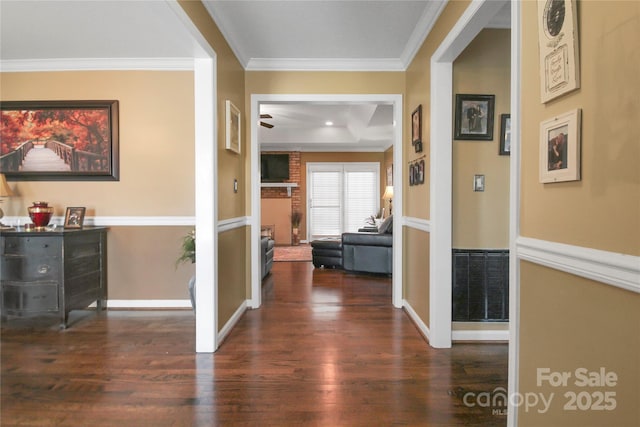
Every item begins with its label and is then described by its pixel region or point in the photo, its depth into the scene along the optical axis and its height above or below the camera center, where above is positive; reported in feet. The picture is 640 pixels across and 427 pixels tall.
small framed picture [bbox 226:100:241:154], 9.01 +2.36
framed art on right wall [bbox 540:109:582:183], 3.48 +0.68
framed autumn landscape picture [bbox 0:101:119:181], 10.96 +2.41
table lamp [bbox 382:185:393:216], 25.23 +1.08
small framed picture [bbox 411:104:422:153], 9.51 +2.39
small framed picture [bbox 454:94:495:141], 8.38 +2.35
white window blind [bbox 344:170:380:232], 29.01 +1.05
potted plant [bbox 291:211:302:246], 28.43 -1.39
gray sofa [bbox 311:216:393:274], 15.97 -2.19
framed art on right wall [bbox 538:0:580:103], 3.47 +1.80
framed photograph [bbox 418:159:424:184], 9.33 +1.04
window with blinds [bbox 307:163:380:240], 28.96 +1.06
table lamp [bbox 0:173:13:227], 10.21 +0.62
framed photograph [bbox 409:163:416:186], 10.28 +1.05
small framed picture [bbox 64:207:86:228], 10.48 -0.27
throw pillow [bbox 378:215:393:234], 16.58 -0.98
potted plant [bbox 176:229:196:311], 9.93 -1.39
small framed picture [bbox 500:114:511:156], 8.36 +1.89
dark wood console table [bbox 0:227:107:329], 9.25 -1.83
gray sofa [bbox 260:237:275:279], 14.75 -2.23
